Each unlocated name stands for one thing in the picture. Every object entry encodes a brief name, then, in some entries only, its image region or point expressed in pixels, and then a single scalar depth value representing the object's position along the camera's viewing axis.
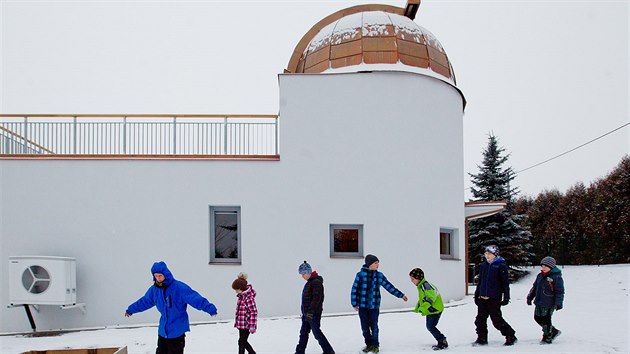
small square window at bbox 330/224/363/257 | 13.35
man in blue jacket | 6.62
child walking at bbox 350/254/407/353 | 8.48
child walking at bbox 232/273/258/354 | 8.33
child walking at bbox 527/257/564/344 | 8.54
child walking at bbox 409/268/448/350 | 8.44
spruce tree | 26.05
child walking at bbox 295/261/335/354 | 8.18
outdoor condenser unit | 12.33
